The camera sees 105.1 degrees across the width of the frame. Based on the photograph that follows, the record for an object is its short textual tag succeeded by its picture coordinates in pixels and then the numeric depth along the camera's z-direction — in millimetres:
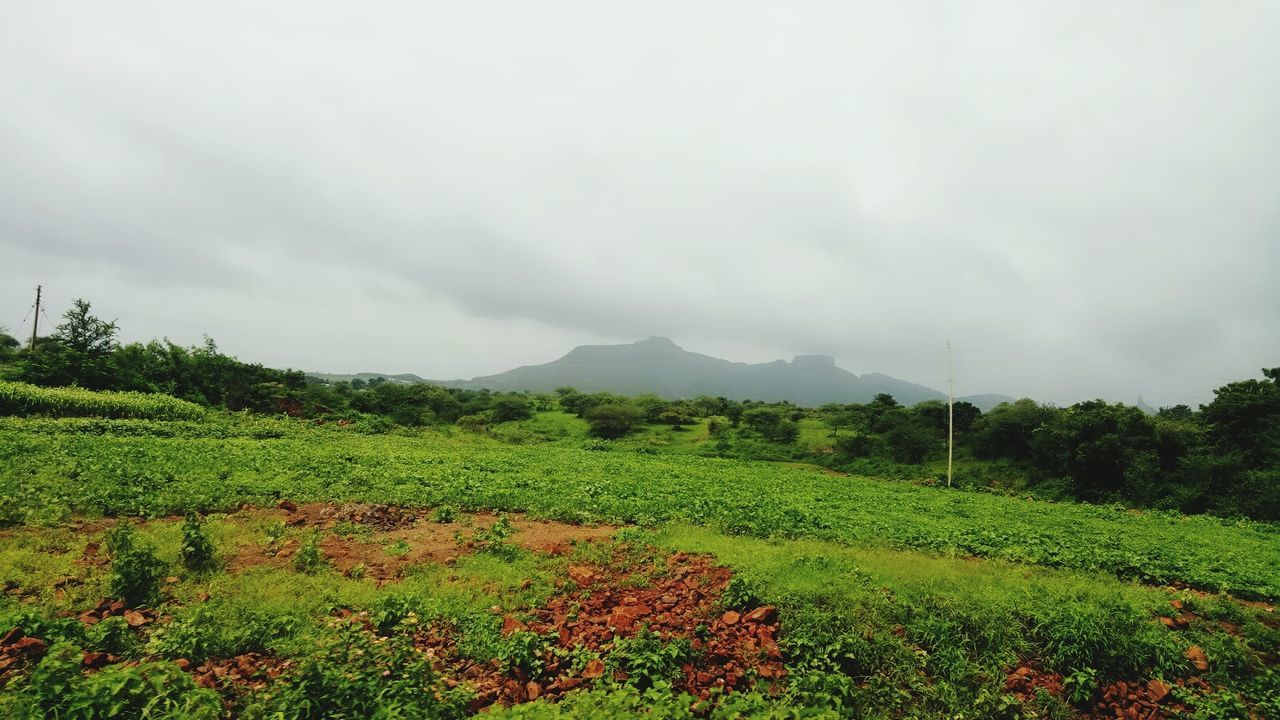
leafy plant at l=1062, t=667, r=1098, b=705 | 6250
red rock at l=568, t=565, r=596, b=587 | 9234
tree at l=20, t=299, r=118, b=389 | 33875
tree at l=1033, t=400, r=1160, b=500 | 29438
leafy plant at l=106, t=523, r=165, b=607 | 7152
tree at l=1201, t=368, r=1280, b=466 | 28125
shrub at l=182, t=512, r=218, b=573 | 8742
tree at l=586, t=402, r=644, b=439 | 48062
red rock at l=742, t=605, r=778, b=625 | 7543
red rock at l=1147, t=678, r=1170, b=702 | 6203
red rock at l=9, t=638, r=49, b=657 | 5336
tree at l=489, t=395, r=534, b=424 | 52062
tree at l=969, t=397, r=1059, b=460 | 36344
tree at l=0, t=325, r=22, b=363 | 46231
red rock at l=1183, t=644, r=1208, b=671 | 6777
